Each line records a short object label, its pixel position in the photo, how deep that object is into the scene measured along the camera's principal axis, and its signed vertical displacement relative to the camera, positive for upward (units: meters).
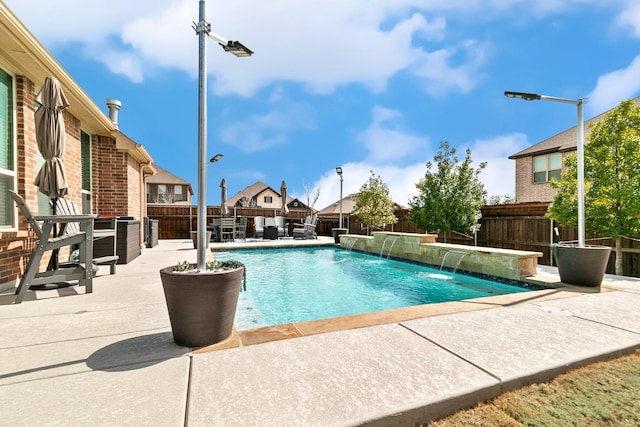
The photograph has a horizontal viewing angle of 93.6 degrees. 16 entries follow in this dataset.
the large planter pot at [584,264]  4.17 -0.75
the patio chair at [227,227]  12.27 -0.65
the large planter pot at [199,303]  2.08 -0.65
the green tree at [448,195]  9.53 +0.56
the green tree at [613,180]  5.34 +0.58
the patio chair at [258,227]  14.34 -0.73
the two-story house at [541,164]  13.13 +2.22
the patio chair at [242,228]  13.56 -0.75
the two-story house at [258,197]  36.38 +1.86
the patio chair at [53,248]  3.21 -0.42
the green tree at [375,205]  13.60 +0.30
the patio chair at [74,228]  4.12 -0.22
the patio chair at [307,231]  13.93 -0.89
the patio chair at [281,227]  14.95 -0.77
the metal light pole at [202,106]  2.40 +0.86
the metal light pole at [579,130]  4.45 +1.26
